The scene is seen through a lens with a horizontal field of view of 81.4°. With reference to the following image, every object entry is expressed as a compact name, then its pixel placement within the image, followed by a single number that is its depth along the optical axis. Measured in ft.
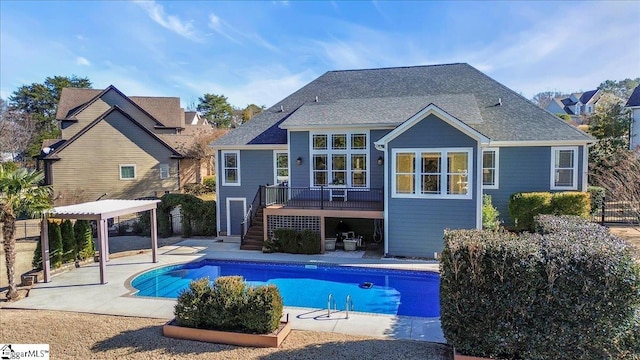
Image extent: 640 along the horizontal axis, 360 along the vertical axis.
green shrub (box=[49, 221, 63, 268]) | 42.52
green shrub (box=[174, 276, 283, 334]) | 23.63
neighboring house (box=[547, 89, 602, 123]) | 189.67
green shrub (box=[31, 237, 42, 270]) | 41.60
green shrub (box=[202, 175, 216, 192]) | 97.76
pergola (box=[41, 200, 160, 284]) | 37.70
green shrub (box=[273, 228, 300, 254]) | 50.65
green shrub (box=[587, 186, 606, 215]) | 59.77
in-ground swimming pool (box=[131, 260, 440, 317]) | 34.35
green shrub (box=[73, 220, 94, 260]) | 46.55
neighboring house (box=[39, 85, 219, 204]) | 82.43
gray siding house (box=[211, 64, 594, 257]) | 45.44
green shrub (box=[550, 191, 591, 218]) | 50.52
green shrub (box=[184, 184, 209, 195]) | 94.32
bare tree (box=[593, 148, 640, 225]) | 49.38
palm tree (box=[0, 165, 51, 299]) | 33.45
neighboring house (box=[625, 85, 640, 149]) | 99.79
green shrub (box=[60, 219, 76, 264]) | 44.42
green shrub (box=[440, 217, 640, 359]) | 17.54
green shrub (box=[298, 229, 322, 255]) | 50.08
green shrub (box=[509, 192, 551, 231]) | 51.31
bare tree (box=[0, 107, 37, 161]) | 129.39
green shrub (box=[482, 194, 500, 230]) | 48.06
